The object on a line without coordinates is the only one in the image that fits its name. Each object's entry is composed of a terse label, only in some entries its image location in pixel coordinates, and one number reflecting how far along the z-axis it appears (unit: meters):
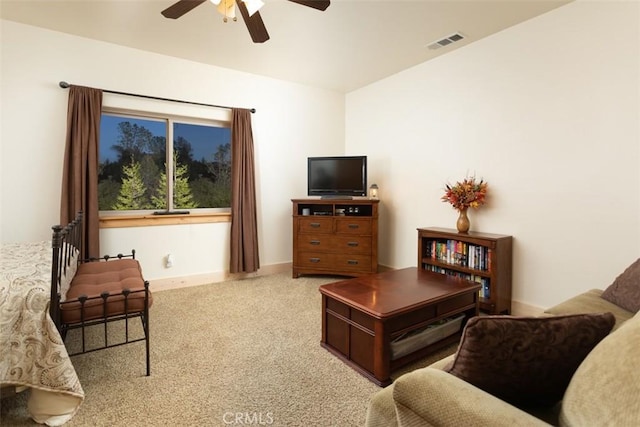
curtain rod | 3.10
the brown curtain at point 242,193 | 3.97
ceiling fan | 1.97
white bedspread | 1.50
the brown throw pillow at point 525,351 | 0.92
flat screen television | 4.15
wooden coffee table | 1.91
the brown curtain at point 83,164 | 3.10
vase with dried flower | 3.12
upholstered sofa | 0.69
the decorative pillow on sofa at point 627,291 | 1.76
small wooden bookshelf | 2.84
